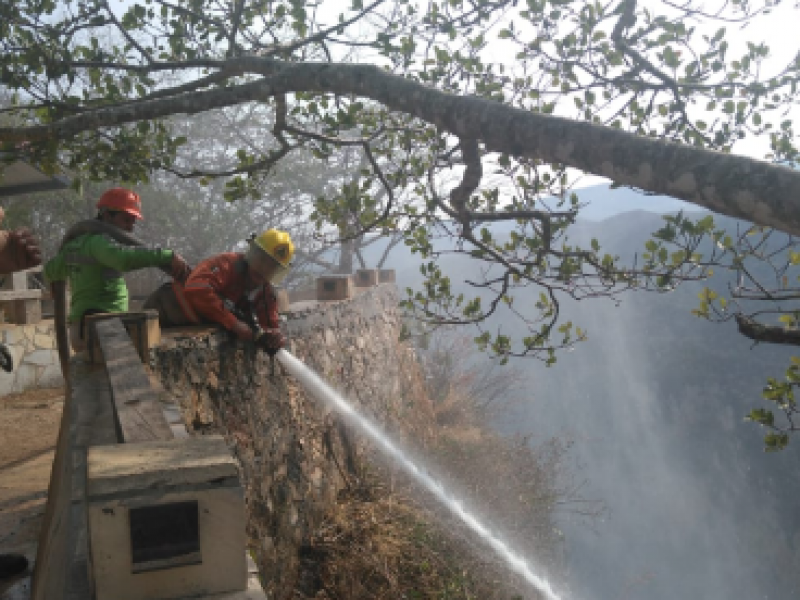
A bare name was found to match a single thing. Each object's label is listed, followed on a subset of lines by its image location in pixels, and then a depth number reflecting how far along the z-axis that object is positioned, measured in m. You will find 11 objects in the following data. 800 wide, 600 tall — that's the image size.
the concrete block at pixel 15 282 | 9.07
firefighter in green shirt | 3.89
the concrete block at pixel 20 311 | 8.45
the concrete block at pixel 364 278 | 12.70
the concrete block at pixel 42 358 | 8.18
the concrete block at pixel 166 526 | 1.33
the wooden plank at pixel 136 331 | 3.62
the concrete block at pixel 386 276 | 15.35
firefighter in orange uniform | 4.53
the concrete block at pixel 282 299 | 6.11
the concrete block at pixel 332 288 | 9.16
